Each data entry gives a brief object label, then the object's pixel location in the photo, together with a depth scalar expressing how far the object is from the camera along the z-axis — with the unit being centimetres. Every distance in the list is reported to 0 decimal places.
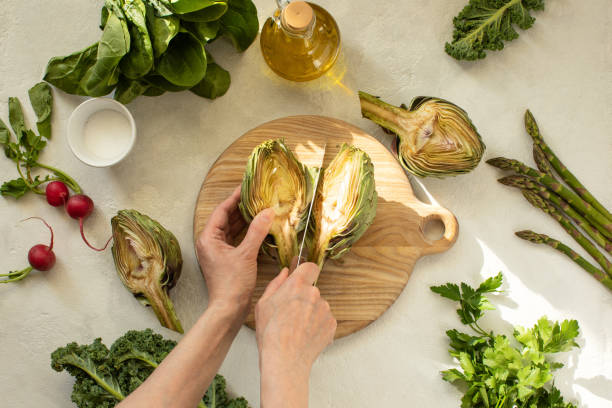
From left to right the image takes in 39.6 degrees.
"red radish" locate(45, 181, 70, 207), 101
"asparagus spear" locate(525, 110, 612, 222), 103
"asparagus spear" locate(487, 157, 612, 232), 103
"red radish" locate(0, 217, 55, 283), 101
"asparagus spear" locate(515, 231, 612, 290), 102
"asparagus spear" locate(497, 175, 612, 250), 103
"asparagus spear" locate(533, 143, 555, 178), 103
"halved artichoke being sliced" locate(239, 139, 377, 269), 94
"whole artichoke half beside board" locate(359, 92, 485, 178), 98
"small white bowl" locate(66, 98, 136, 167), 98
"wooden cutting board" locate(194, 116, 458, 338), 99
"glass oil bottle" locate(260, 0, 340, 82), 98
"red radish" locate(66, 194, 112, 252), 100
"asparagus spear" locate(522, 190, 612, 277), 103
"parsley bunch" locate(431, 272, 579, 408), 98
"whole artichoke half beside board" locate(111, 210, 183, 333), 98
